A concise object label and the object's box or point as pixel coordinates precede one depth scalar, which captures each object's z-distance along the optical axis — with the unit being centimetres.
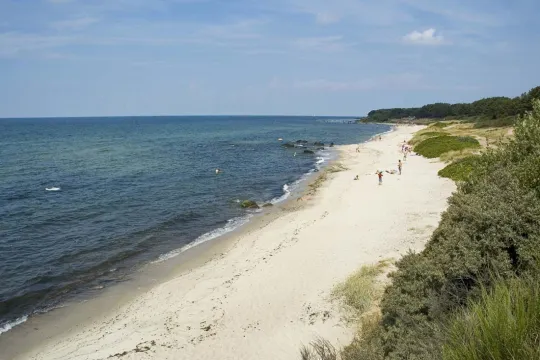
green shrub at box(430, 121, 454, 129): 9506
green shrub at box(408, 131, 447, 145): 7016
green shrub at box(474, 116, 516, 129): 7169
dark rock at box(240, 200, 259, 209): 3322
